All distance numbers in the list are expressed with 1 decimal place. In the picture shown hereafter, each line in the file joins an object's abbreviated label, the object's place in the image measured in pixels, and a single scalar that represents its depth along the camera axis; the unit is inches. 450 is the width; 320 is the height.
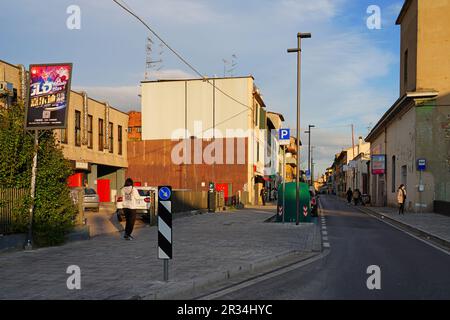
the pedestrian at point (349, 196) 1824.1
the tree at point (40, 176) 416.5
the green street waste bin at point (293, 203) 753.0
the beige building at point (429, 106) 1044.5
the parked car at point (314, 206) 915.7
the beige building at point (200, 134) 1557.6
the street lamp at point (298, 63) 704.4
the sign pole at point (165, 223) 281.6
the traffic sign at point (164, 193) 281.9
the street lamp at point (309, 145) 1782.7
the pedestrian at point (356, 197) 1615.4
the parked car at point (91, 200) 997.8
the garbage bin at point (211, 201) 1069.1
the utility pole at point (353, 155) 2921.8
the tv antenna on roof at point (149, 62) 1675.4
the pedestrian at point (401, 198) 987.3
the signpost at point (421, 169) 1042.4
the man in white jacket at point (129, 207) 499.2
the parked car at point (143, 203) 743.5
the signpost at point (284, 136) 721.0
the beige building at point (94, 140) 1130.0
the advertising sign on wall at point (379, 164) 1487.5
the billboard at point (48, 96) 428.5
